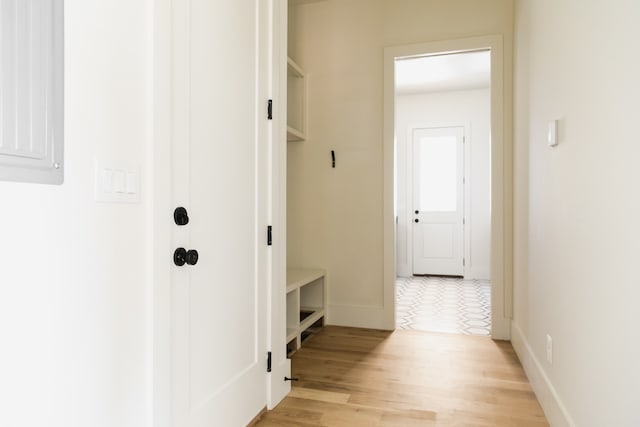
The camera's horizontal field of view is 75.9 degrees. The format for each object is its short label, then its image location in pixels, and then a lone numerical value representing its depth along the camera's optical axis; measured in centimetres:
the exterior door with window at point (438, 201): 643
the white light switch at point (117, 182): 112
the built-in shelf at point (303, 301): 300
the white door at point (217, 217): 146
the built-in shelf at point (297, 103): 372
